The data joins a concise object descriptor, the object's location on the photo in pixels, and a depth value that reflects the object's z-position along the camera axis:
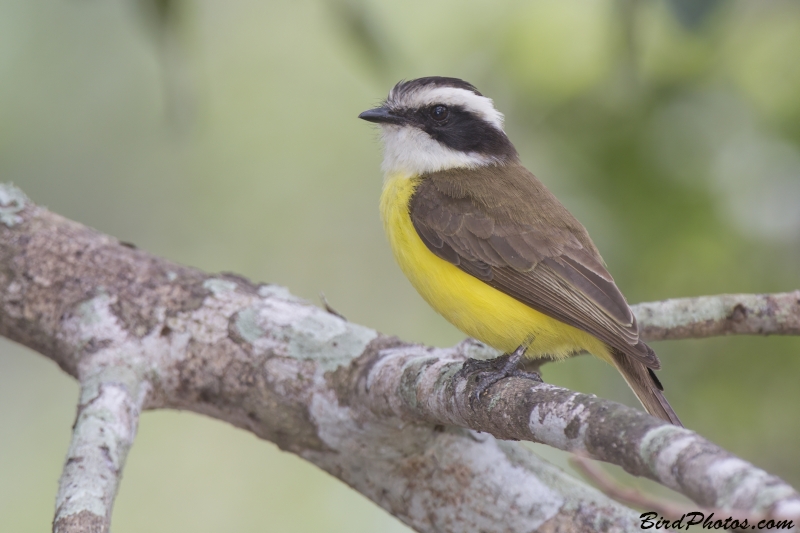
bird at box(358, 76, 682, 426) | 7.32
